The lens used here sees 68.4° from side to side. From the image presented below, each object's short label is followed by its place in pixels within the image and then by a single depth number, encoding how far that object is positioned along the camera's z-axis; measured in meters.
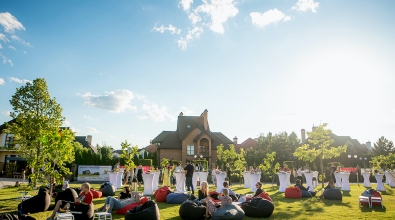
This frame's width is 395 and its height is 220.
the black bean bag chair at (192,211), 9.67
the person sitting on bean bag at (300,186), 16.16
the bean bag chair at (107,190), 16.14
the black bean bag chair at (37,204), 10.49
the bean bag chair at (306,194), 15.81
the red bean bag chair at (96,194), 14.99
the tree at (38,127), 13.56
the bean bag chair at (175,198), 13.30
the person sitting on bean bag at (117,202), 10.55
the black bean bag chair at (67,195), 9.26
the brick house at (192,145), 43.62
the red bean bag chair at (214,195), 11.67
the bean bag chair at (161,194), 13.88
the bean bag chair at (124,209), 10.69
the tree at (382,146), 54.65
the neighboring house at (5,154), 38.66
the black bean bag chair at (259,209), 10.11
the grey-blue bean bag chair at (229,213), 8.96
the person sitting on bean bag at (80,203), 8.72
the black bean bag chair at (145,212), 8.74
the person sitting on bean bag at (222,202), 9.47
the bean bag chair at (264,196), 11.59
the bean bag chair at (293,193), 15.48
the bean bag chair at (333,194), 14.77
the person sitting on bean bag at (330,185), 15.62
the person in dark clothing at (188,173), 16.66
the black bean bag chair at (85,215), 8.61
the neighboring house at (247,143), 63.42
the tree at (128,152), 16.92
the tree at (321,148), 20.64
